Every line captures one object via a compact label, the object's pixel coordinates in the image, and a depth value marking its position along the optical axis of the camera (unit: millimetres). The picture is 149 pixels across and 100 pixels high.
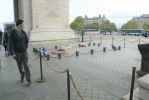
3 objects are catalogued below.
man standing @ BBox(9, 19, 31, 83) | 3715
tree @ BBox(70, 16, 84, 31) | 49435
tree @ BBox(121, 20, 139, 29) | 63860
